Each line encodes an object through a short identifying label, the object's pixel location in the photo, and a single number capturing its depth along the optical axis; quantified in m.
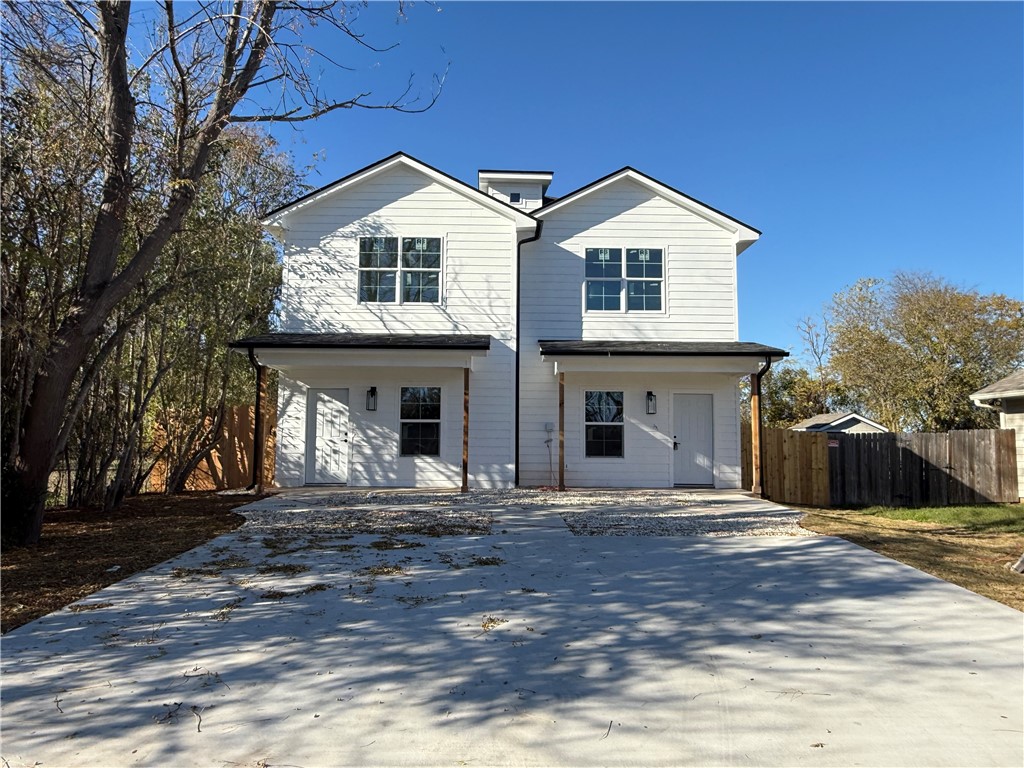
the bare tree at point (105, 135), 6.90
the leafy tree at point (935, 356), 24.00
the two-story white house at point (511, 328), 12.85
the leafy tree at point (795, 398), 30.09
